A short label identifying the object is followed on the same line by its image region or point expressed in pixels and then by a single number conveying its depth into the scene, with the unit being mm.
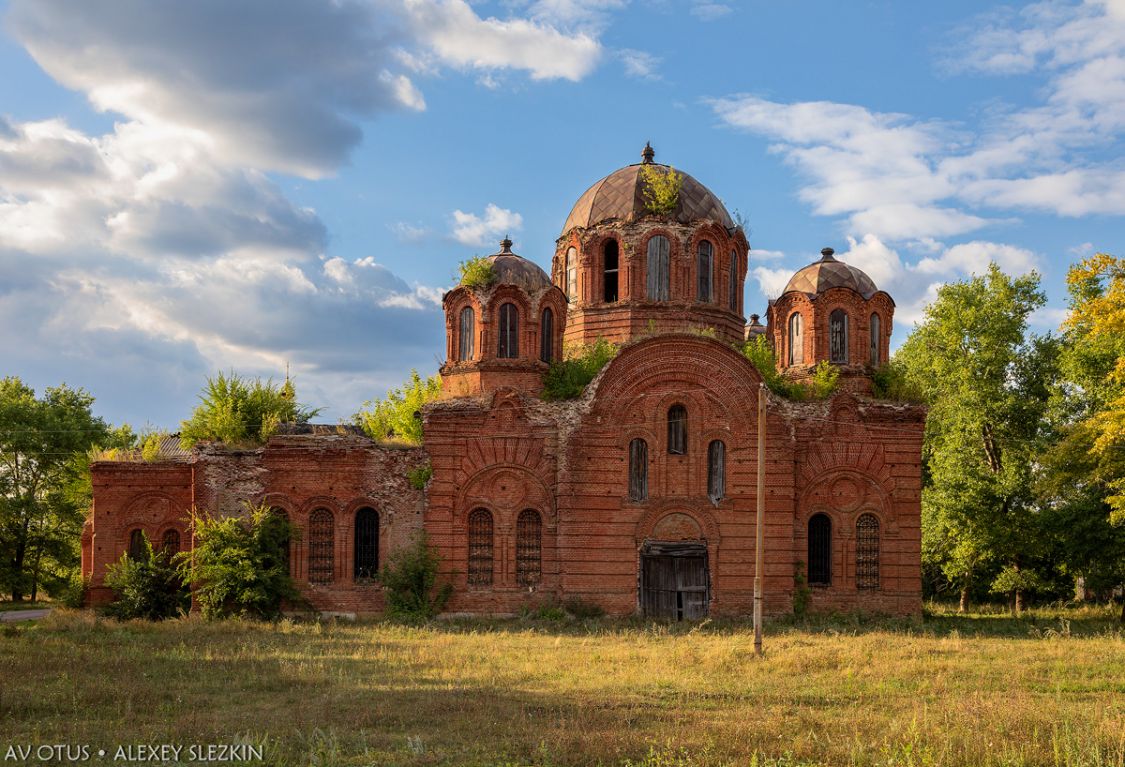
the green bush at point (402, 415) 33203
